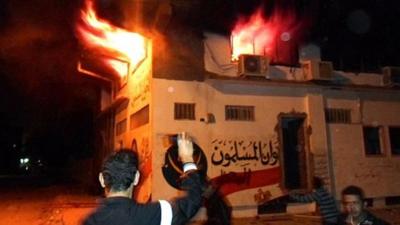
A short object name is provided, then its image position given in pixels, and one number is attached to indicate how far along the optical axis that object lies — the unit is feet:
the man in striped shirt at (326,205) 16.34
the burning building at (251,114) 36.63
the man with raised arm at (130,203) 6.88
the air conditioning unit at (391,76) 44.75
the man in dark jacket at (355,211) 12.44
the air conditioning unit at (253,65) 38.40
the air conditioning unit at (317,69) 40.91
